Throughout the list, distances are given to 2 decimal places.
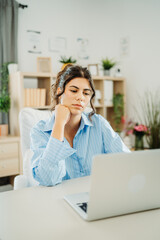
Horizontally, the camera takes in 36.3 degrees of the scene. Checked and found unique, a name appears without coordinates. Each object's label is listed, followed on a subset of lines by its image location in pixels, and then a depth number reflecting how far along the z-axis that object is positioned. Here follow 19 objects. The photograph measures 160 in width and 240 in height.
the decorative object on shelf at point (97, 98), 3.34
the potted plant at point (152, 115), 2.85
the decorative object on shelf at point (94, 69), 3.34
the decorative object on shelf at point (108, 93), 3.39
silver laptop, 0.66
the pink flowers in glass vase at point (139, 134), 2.85
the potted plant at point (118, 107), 3.44
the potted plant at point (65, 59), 3.08
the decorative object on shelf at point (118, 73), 3.49
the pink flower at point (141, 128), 2.84
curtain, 2.98
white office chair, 1.39
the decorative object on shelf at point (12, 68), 2.94
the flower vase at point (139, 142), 2.93
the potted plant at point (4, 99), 2.81
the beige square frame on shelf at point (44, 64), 3.10
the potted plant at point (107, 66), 3.40
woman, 1.06
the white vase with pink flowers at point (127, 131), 3.16
